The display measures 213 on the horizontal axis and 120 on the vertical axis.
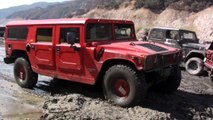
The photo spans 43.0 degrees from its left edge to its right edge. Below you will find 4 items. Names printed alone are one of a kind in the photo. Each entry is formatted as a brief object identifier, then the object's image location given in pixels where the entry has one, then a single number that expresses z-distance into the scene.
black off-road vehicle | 9.60
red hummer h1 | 5.36
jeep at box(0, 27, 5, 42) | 22.86
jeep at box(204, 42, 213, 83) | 7.45
